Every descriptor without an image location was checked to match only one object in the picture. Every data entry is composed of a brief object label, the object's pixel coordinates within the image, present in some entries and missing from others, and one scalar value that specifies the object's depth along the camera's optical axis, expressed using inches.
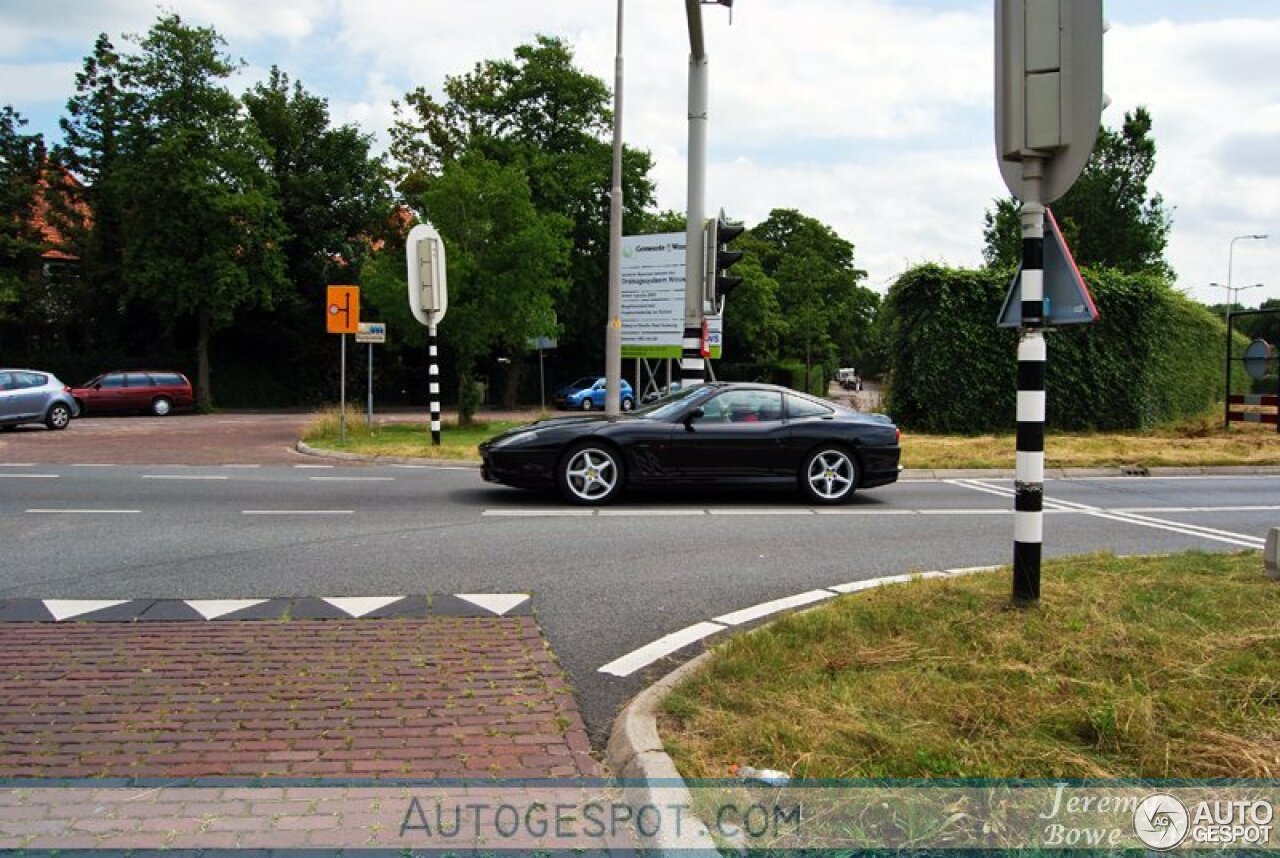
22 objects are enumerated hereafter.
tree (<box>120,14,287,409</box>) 1336.1
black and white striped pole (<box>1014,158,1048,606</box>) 200.4
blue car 1531.7
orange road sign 748.6
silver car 862.5
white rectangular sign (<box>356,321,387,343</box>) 834.8
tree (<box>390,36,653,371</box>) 1577.3
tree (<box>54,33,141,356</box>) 1413.6
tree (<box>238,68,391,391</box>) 1524.4
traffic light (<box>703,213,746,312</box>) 514.3
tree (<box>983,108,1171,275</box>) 1951.3
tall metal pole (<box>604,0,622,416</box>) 679.1
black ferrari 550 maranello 404.2
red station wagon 1209.4
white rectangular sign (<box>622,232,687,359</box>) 975.6
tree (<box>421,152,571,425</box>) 859.4
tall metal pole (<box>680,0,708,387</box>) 516.7
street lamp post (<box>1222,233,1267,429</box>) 799.1
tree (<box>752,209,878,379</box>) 2244.1
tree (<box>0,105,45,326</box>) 1333.7
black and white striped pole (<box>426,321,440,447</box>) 680.4
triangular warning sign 197.8
